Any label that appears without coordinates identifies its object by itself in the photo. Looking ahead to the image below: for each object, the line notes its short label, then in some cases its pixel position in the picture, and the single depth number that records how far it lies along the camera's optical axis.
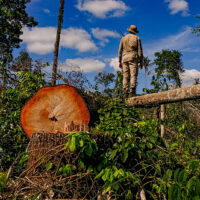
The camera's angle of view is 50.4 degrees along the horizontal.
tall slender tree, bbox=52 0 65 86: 11.43
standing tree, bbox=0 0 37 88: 20.25
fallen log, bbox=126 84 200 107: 3.32
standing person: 5.67
